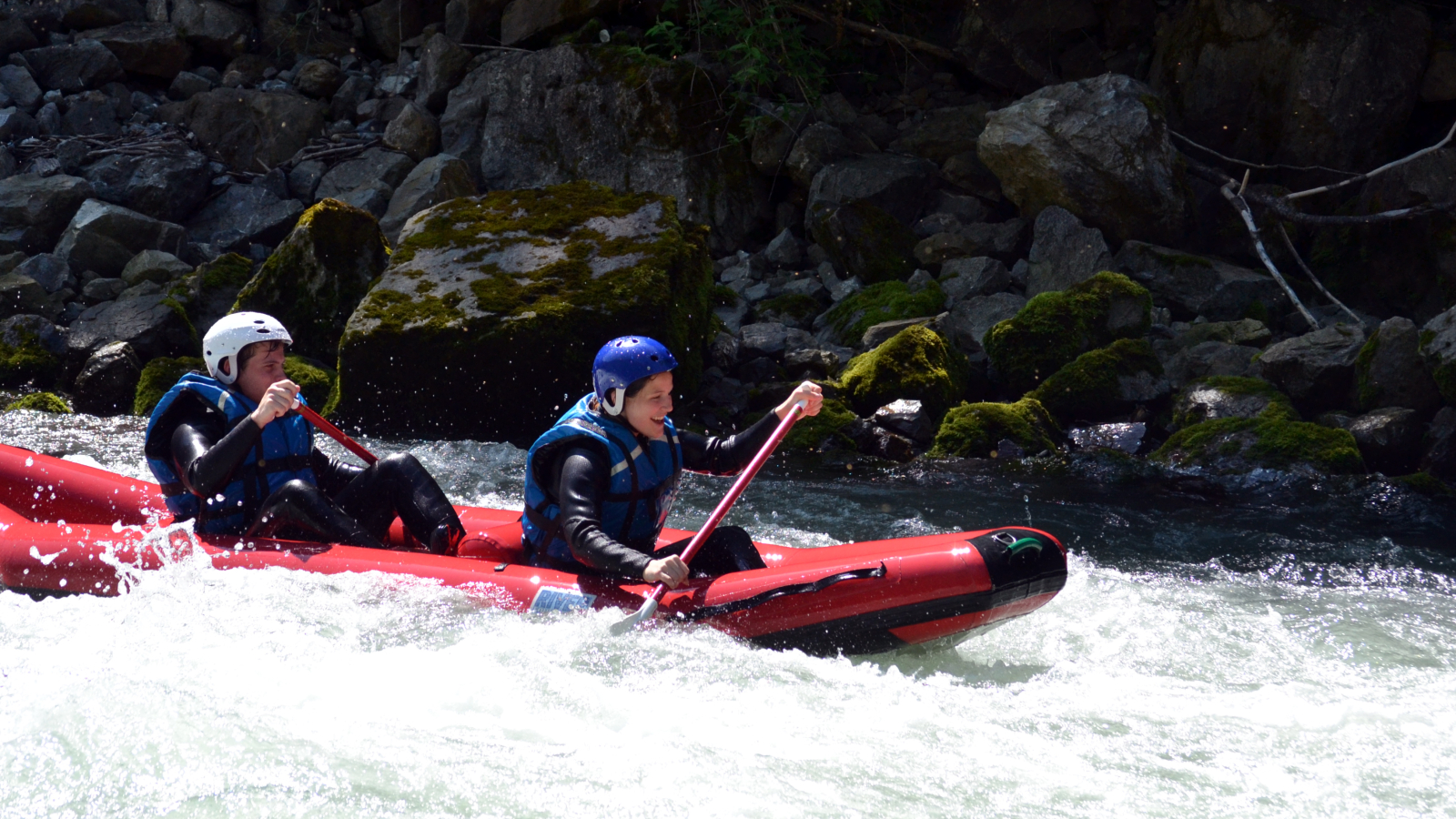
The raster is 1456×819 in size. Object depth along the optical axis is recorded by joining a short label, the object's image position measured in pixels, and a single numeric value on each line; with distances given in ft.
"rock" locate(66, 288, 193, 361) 61.67
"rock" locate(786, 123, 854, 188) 74.22
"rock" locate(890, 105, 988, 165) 74.69
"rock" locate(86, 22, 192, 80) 89.20
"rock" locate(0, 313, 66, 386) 60.95
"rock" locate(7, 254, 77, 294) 68.80
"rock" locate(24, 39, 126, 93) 88.02
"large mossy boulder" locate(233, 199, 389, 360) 62.13
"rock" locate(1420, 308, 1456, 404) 45.68
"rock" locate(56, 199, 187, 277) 71.87
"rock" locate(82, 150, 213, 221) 78.74
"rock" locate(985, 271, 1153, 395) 55.31
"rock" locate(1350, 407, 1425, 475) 46.16
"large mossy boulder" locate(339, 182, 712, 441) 51.88
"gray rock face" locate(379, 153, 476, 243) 73.05
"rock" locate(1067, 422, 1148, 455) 50.16
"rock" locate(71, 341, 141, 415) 58.65
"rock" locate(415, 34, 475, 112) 86.07
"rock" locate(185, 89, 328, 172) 84.74
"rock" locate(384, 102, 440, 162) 82.48
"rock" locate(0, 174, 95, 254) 74.64
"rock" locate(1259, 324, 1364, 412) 49.93
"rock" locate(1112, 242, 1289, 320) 60.49
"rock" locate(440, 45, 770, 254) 76.38
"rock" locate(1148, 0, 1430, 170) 64.80
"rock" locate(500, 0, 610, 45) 85.71
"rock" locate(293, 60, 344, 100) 90.27
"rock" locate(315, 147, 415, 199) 79.51
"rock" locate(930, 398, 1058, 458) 50.03
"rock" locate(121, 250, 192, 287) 69.97
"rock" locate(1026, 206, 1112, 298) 62.34
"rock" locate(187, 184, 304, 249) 76.89
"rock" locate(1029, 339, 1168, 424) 52.37
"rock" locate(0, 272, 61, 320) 64.95
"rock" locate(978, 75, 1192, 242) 64.08
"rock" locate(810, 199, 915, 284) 67.90
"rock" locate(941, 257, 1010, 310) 63.31
